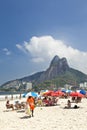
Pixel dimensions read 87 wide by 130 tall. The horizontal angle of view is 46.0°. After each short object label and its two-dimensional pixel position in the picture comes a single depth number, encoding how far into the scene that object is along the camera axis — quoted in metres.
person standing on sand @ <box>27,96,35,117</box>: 6.38
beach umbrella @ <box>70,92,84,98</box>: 8.83
